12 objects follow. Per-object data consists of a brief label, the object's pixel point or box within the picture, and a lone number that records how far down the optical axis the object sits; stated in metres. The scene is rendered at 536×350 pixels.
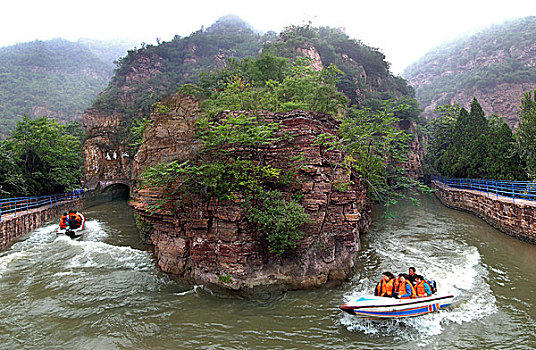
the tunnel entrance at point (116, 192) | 33.88
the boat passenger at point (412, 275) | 7.76
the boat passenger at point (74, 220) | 16.81
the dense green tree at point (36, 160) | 19.20
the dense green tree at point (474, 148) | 19.55
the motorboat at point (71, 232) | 16.03
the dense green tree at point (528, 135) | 17.67
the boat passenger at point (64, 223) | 16.72
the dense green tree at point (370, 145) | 10.67
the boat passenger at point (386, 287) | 7.32
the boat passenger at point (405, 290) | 7.13
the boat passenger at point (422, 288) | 7.23
